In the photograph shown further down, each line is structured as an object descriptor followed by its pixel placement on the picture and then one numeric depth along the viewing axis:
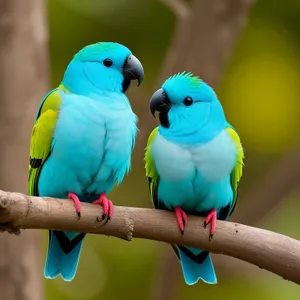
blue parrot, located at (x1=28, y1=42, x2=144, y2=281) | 6.68
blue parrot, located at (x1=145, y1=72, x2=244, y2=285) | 6.79
